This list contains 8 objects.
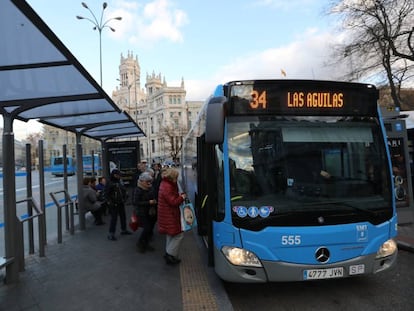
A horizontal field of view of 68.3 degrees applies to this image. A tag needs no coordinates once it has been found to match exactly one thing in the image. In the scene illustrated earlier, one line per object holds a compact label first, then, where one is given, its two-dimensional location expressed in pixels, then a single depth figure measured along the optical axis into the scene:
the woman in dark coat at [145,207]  5.91
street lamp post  21.58
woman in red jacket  5.09
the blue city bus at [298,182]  3.47
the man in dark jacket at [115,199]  6.76
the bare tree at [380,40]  14.97
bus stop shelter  2.74
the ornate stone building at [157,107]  107.56
